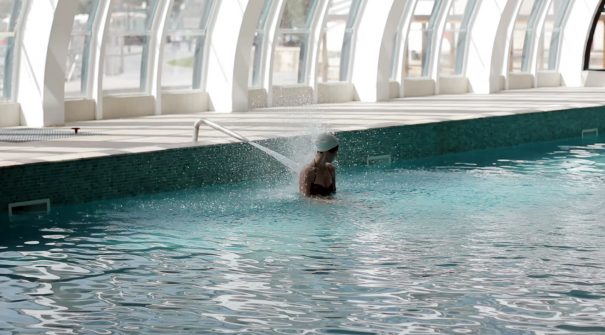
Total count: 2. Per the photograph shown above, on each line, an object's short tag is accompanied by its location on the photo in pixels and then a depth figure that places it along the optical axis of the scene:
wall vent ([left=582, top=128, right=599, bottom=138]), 18.88
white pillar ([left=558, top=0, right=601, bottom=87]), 27.67
